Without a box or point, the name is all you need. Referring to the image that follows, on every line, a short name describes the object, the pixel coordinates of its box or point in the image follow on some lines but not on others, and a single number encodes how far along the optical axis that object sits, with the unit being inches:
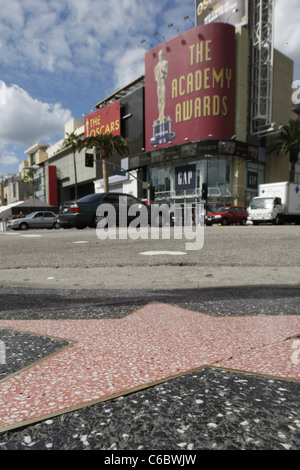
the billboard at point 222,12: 1587.1
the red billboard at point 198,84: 1494.8
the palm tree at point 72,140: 1867.9
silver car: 923.4
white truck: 961.5
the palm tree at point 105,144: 1657.2
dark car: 493.0
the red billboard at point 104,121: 1984.5
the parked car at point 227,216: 995.3
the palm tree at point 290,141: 1614.2
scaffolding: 1568.7
